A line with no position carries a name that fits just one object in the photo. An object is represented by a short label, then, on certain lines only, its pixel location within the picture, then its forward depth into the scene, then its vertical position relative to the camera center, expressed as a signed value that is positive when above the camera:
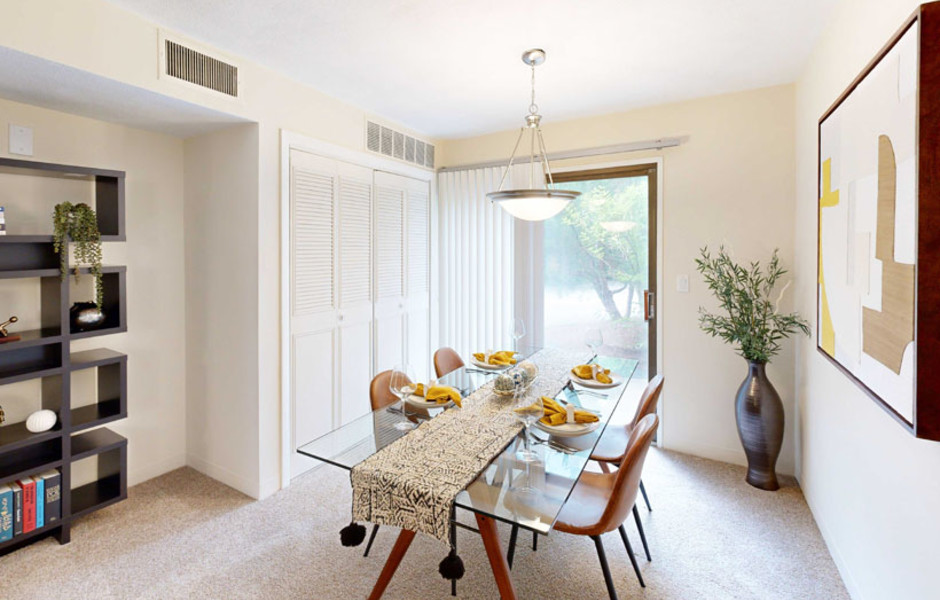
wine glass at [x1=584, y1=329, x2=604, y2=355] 2.77 -0.32
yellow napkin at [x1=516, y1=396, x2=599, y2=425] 1.84 -0.54
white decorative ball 2.22 -0.68
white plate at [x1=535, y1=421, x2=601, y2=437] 1.75 -0.57
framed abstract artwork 1.15 +0.19
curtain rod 3.23 +1.06
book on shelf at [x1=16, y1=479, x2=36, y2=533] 2.16 -1.06
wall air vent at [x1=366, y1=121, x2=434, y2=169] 3.47 +1.19
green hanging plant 2.21 +0.27
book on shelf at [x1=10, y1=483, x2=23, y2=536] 2.12 -1.07
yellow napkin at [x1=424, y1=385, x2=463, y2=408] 2.05 -0.50
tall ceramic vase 2.74 -0.85
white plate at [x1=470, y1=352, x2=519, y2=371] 2.66 -0.48
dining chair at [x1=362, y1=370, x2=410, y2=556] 2.24 -0.54
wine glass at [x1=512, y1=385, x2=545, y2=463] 1.62 -0.51
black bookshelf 2.17 -0.43
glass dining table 1.34 -0.63
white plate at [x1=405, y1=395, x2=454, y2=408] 2.03 -0.53
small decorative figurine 2.13 -0.24
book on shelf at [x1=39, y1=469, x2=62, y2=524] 2.23 -1.06
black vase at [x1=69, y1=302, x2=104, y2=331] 2.40 -0.16
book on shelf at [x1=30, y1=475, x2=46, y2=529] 2.20 -1.07
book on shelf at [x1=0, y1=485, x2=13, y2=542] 2.09 -1.07
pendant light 2.18 +0.43
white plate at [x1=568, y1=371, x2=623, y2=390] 2.35 -0.51
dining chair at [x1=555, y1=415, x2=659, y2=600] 1.58 -0.85
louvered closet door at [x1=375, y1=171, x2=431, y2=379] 3.65 +0.13
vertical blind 3.96 +0.22
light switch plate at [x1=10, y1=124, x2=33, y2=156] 2.30 +0.77
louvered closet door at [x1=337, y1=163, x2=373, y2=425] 3.29 -0.01
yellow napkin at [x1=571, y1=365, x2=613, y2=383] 2.42 -0.48
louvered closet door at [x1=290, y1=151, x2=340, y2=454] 2.93 -0.07
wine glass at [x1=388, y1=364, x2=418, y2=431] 1.93 -0.44
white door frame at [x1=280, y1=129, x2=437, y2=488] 2.80 +0.05
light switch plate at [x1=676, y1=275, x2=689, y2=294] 3.28 +0.02
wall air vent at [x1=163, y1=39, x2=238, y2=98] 2.22 +1.15
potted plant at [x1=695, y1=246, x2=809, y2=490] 2.74 -0.41
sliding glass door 3.47 +0.18
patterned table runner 1.34 -0.61
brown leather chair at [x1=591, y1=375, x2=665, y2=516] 2.14 -0.85
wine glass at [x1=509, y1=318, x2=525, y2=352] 2.91 -0.28
